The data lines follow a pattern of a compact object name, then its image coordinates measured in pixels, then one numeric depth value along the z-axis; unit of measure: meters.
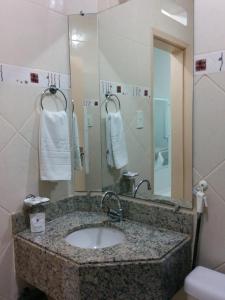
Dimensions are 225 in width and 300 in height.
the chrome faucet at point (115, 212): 1.47
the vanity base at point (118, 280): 1.05
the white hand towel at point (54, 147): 1.43
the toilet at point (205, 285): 1.00
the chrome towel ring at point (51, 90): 1.47
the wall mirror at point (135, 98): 1.30
